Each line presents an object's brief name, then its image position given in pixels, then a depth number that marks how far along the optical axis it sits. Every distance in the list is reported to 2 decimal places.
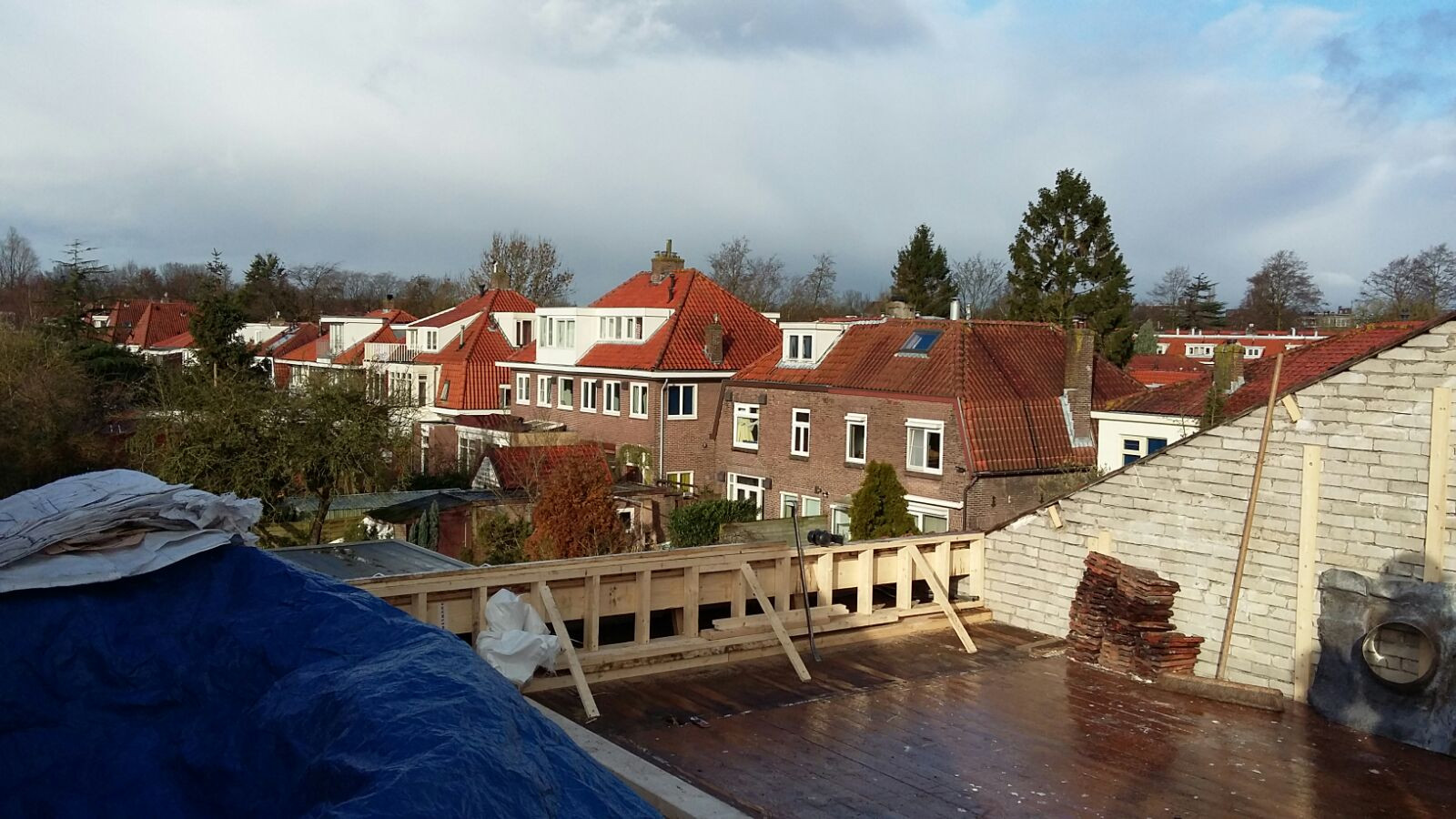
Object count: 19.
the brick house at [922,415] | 25.67
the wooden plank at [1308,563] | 9.78
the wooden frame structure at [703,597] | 9.63
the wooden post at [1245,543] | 10.04
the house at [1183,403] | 22.02
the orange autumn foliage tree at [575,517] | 21.36
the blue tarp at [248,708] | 4.00
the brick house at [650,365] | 34.34
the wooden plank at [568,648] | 9.17
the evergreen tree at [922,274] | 60.78
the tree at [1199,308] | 83.44
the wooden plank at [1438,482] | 8.93
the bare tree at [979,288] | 71.44
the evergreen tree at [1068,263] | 48.41
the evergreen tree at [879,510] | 24.14
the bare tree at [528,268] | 66.00
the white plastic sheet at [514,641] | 9.33
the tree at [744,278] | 73.06
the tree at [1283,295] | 77.19
